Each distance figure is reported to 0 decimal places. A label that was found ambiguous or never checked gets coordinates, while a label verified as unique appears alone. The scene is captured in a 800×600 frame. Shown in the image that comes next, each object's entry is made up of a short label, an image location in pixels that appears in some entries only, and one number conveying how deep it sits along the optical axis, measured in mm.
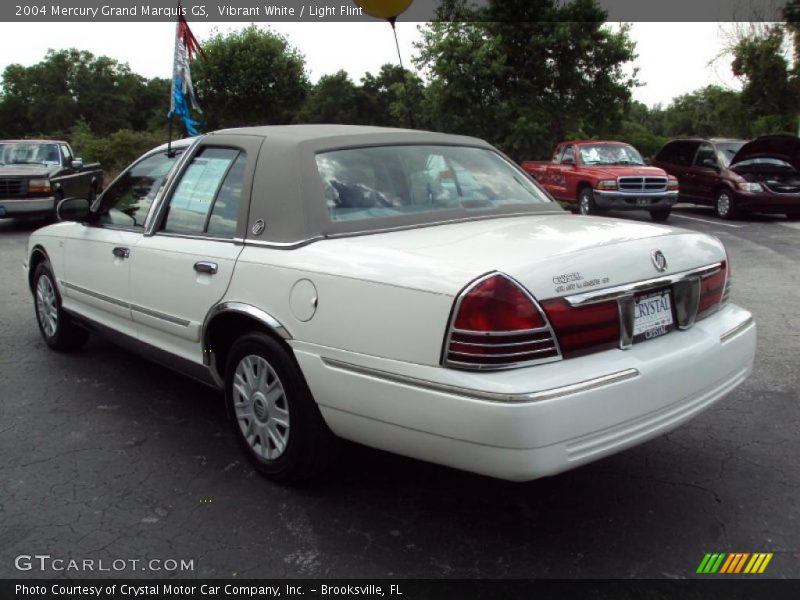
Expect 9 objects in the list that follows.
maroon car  14844
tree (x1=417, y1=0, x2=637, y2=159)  22094
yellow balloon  7535
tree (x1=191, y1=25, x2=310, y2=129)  33000
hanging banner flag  5617
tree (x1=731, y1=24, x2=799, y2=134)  24625
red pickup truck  14438
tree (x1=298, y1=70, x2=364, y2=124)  61031
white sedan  2584
